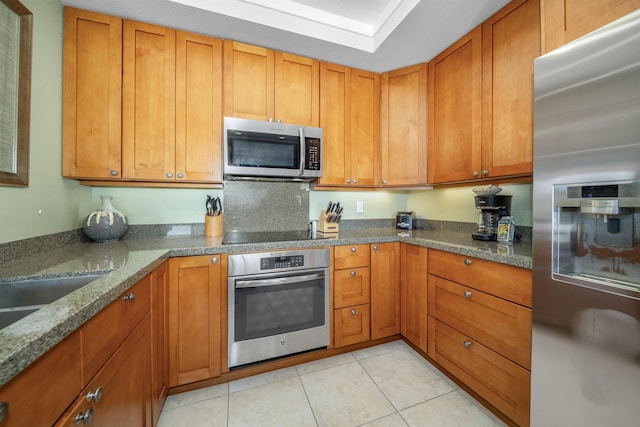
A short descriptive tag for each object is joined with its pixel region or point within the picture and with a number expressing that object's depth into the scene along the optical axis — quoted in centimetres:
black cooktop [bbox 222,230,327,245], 178
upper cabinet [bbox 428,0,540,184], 144
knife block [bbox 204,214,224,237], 196
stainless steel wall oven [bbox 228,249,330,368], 162
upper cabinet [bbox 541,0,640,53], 93
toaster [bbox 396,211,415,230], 252
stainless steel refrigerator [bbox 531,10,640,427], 86
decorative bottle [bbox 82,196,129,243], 163
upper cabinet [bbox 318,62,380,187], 213
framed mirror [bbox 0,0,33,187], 110
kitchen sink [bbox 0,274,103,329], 82
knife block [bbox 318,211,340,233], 217
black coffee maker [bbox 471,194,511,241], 172
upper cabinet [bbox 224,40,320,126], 186
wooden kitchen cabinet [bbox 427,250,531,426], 124
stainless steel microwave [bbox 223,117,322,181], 179
